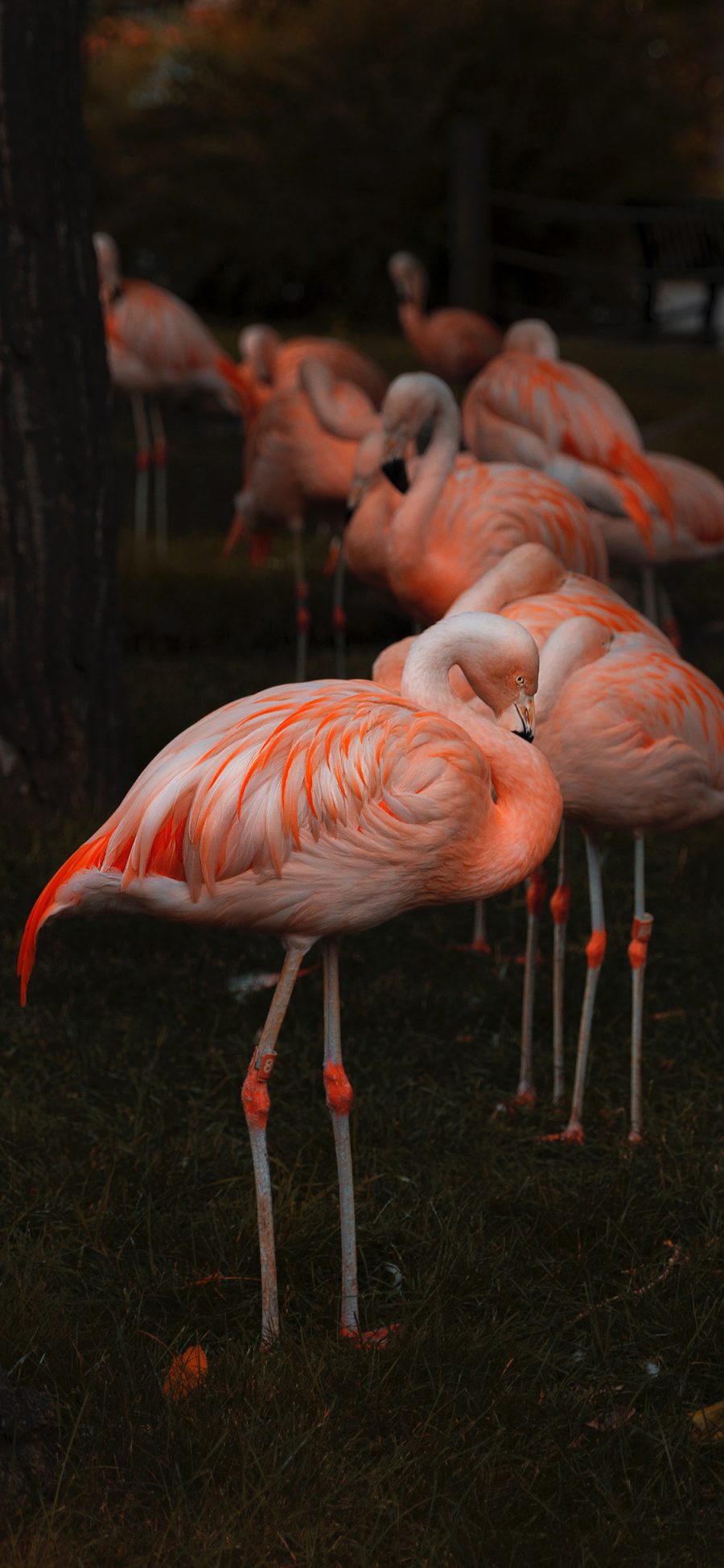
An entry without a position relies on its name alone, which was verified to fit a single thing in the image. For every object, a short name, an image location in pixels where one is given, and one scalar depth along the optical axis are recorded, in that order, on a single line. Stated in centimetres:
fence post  2334
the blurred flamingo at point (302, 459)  1401
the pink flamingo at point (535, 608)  764
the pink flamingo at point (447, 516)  1007
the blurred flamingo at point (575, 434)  1255
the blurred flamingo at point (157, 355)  1886
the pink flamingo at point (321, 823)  564
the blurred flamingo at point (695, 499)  1335
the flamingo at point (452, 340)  2147
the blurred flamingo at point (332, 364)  1675
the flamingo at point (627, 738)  709
